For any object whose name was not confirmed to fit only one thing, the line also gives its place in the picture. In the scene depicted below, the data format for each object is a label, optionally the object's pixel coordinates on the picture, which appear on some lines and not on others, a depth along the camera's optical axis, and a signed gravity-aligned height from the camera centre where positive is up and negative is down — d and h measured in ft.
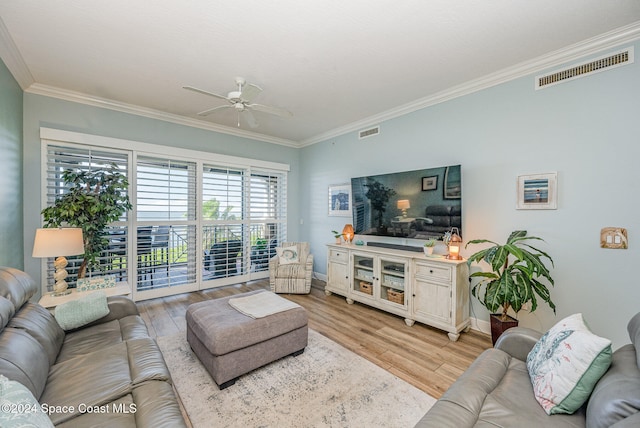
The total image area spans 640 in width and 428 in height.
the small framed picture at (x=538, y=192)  8.51 +0.74
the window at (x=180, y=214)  11.68 +0.06
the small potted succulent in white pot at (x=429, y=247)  10.62 -1.33
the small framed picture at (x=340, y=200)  15.40 +0.87
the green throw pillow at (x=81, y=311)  6.54 -2.45
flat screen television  10.36 +0.50
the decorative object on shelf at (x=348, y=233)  14.03 -1.01
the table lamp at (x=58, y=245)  7.86 -0.90
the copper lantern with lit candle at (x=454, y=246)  9.77 -1.20
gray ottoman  6.72 -3.38
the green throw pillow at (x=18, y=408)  2.65 -2.08
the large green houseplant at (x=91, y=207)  9.41 +0.32
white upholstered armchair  14.28 -3.33
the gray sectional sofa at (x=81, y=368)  3.89 -2.89
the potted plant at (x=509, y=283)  7.70 -2.09
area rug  5.75 -4.46
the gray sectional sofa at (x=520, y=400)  3.18 -2.96
